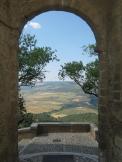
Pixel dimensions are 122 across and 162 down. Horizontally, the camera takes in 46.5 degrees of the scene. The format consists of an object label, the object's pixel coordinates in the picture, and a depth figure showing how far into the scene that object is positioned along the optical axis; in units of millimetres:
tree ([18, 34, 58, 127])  7534
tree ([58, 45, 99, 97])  8239
